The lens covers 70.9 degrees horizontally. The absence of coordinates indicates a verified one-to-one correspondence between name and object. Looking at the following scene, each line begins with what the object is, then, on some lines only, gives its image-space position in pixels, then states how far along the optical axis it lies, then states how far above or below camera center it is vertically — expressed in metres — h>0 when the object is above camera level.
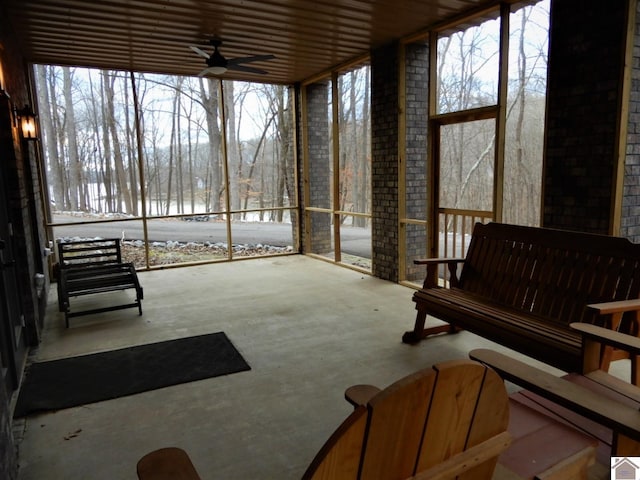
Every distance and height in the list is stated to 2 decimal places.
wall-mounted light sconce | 4.66 +0.67
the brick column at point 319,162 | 7.50 +0.28
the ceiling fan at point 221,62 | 4.82 +1.29
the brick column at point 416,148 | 5.29 +0.34
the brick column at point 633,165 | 3.21 +0.04
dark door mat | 2.90 -1.35
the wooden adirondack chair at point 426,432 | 0.87 -0.54
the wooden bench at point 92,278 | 4.46 -0.99
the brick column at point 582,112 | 3.27 +0.46
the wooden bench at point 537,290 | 2.44 -0.75
